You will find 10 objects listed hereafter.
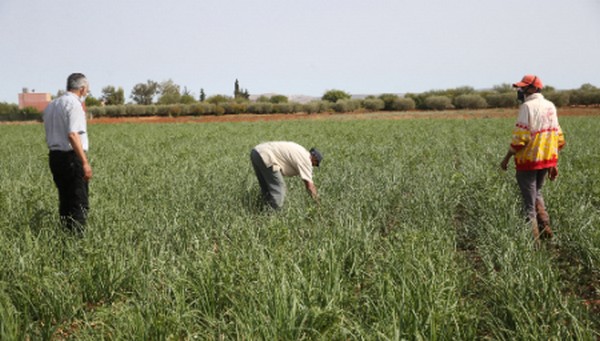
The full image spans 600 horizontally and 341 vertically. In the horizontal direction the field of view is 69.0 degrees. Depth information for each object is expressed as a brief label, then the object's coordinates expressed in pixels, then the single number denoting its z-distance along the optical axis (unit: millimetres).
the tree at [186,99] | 86888
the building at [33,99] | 94500
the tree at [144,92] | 108000
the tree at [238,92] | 106094
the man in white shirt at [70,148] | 4859
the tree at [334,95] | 95500
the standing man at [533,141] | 5094
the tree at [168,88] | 104188
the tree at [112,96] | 99000
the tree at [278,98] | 81125
